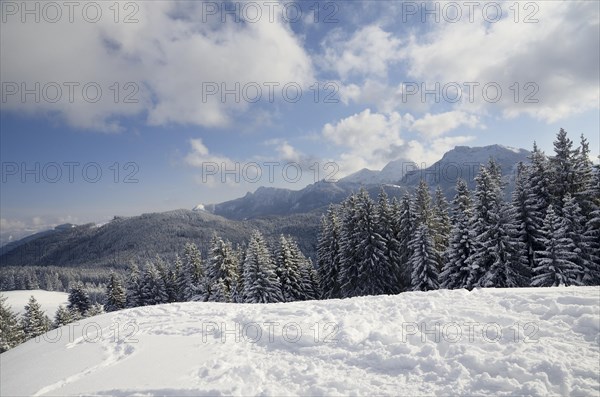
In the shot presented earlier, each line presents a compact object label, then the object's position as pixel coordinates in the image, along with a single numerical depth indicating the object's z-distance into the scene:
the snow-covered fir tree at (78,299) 57.19
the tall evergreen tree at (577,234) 21.62
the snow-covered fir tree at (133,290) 49.00
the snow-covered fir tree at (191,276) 42.72
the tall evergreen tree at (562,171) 25.20
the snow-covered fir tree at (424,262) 29.16
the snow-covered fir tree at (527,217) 25.45
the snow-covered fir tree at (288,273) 38.03
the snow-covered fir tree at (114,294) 52.73
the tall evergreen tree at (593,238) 21.59
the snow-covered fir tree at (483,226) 24.84
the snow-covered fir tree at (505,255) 23.94
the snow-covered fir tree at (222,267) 38.38
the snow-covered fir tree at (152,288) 49.16
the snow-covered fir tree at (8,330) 32.25
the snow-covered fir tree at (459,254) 26.33
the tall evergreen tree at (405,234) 33.31
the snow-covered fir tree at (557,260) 21.00
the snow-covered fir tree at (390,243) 32.81
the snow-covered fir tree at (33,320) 40.70
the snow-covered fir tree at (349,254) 33.50
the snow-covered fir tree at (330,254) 37.97
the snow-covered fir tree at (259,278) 33.94
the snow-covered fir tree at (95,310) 48.41
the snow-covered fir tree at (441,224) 32.59
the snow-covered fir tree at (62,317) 45.20
